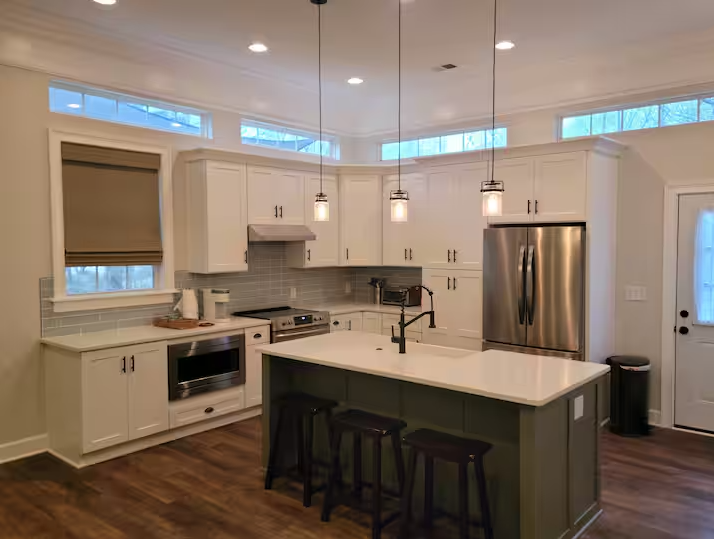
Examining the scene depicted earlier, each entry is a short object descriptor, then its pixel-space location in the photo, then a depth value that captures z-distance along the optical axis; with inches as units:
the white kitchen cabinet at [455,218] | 225.5
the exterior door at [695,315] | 195.8
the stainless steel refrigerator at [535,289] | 197.5
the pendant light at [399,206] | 148.6
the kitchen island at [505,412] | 113.6
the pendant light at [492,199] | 134.3
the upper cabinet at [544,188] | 197.0
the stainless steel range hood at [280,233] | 226.5
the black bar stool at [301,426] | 146.4
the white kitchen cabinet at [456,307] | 226.2
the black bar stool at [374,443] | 126.6
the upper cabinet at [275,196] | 228.7
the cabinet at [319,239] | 251.8
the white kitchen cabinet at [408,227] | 243.8
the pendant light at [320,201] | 156.8
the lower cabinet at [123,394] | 170.9
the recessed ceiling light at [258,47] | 202.6
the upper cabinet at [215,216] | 213.2
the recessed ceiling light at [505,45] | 198.8
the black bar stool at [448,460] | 116.3
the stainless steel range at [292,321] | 223.9
